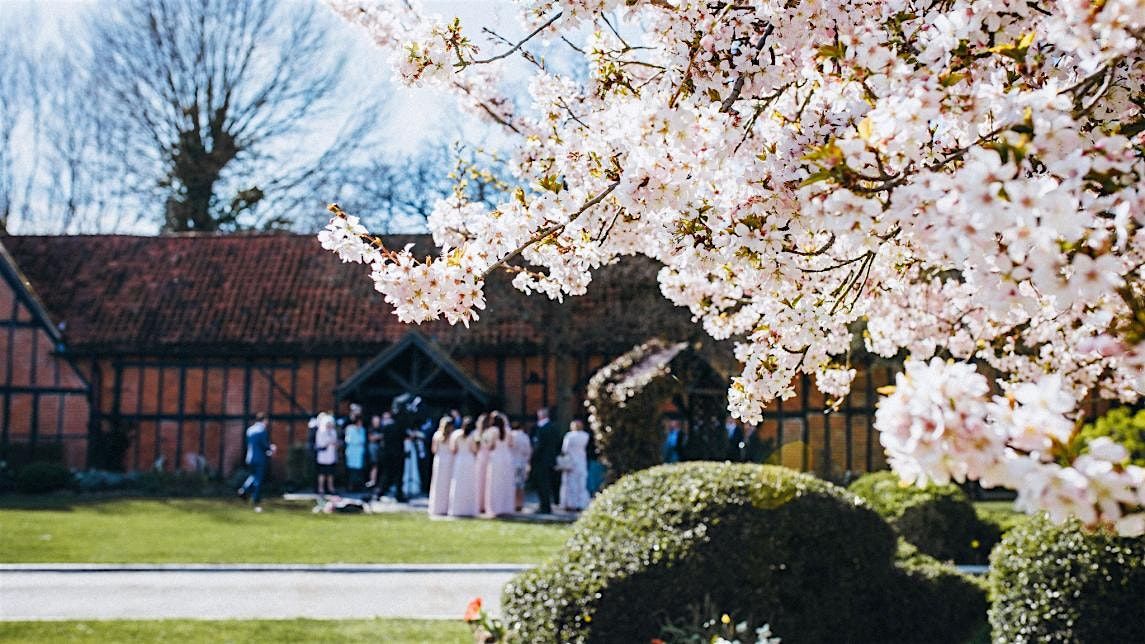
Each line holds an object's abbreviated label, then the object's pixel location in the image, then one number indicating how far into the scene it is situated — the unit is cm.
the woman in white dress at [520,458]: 1853
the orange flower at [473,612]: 690
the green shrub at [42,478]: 2044
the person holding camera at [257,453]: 1892
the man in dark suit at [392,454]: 1992
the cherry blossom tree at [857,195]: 196
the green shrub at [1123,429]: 772
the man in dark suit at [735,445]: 1656
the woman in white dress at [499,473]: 1778
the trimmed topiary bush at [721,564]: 575
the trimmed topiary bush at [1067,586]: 563
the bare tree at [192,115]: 2972
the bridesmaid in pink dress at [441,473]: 1778
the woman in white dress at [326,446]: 1984
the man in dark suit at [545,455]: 1789
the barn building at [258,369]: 2219
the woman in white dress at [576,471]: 1817
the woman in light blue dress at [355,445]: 2034
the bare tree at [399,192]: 2272
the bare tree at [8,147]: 3094
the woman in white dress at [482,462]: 1783
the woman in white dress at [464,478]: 1755
